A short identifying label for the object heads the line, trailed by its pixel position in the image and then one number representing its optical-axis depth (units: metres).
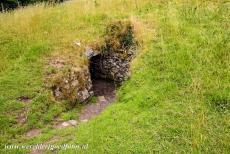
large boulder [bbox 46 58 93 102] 10.00
